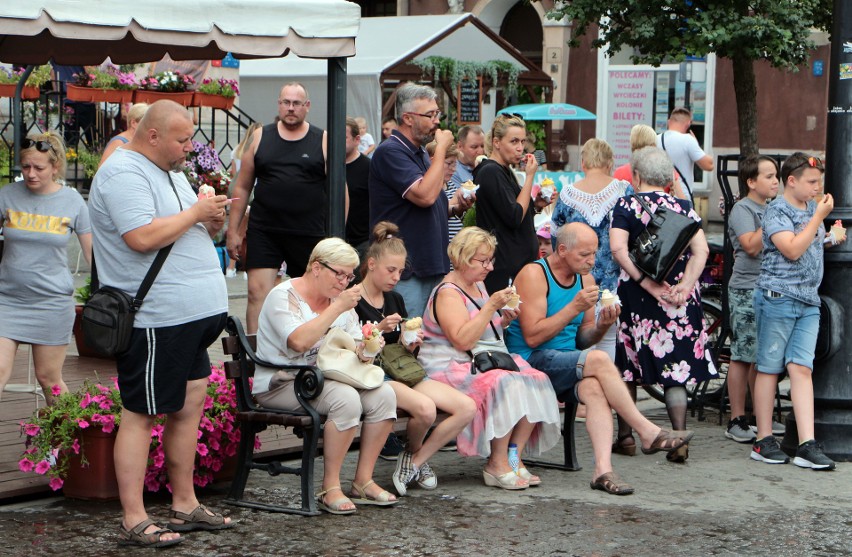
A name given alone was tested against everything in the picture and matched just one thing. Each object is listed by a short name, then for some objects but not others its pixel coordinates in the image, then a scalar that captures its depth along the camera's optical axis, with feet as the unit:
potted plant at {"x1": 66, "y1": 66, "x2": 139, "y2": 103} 76.87
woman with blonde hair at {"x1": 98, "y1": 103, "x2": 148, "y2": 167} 47.82
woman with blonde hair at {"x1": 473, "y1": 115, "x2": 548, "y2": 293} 45.82
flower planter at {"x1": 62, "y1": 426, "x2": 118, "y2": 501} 35.76
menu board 123.75
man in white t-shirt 69.39
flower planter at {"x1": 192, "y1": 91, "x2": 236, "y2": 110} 79.05
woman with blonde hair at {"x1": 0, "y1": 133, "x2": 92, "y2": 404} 40.70
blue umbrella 125.80
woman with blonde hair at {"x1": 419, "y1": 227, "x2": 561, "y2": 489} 39.10
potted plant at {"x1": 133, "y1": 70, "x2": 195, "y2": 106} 77.71
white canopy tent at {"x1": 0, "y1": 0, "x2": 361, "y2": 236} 34.81
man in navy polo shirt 43.84
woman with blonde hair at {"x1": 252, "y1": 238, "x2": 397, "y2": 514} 35.34
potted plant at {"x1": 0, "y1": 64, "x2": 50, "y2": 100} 73.35
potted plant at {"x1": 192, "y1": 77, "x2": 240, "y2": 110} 79.31
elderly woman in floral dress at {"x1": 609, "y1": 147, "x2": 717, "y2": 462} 44.48
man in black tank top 47.46
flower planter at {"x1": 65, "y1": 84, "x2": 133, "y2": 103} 76.82
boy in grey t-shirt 47.33
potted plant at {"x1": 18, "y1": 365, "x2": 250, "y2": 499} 35.70
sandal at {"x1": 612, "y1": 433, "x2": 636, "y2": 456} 44.24
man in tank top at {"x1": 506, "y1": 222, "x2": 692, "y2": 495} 39.92
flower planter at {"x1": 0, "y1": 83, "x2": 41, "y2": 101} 77.85
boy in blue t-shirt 43.33
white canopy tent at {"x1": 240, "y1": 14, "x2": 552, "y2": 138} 113.97
